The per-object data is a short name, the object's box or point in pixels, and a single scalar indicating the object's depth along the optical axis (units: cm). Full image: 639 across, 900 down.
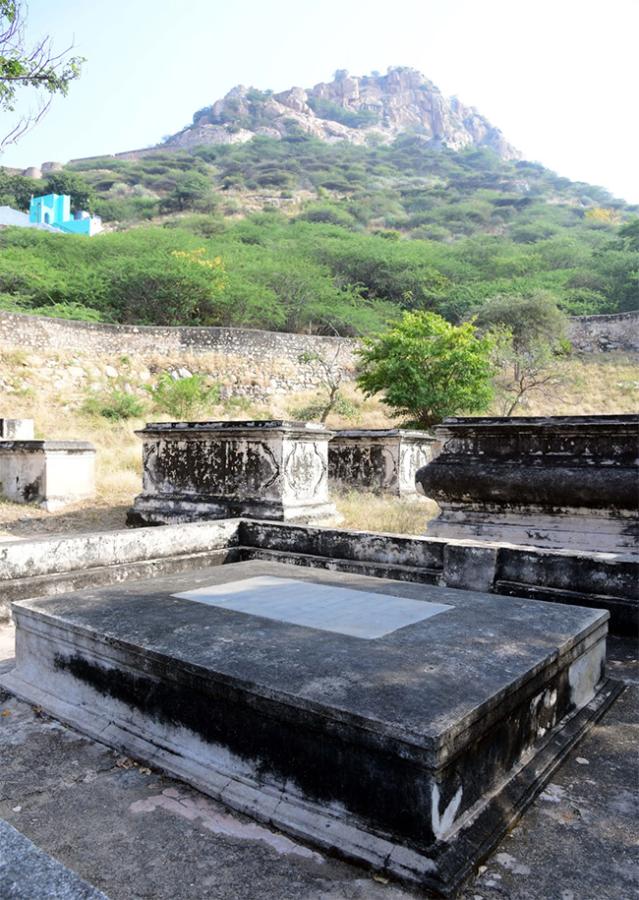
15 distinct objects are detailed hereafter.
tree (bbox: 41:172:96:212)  5844
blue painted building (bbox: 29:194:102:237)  5297
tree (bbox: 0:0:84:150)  664
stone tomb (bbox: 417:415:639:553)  375
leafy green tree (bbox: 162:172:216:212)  5919
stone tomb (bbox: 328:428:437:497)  905
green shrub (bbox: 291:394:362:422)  1980
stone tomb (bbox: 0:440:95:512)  849
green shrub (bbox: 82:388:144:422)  1819
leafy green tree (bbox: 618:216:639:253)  3988
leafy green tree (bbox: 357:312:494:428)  1452
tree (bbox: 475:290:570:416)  2166
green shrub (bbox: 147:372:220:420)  1641
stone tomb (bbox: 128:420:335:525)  573
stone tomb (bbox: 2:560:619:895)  146
